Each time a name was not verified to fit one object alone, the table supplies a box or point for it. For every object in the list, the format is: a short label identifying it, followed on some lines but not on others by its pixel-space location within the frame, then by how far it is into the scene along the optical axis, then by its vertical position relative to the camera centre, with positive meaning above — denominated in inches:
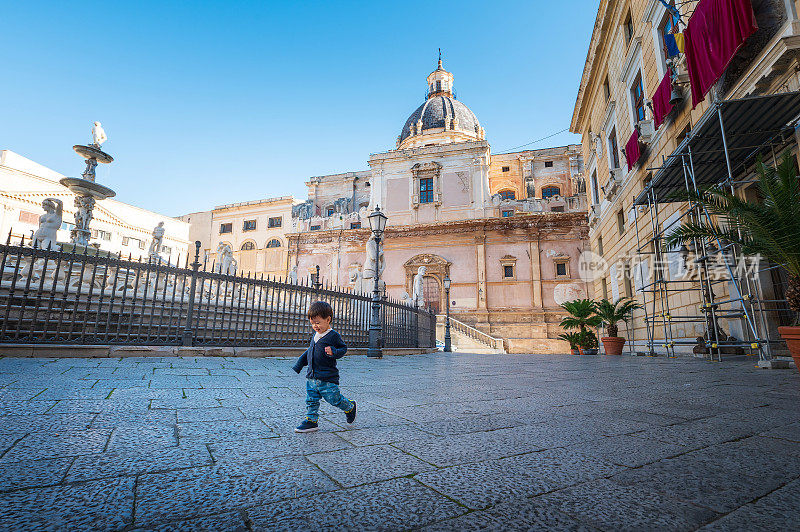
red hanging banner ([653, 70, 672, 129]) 378.9 +220.3
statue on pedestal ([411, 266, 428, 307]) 706.6 +71.7
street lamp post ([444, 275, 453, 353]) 705.7 -18.8
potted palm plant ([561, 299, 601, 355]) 626.1 +12.8
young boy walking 97.0 -9.5
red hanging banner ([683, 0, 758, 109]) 256.5 +202.2
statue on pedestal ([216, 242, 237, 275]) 544.8 +95.9
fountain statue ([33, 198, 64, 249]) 404.2 +104.1
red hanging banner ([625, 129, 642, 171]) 465.1 +211.9
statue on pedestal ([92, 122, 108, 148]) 505.0 +237.1
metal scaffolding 254.1 +103.0
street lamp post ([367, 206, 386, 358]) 397.7 +23.6
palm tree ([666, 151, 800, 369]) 179.0 +49.5
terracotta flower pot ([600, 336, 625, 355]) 527.8 -17.4
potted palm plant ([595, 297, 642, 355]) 515.7 +16.5
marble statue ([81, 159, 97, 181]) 484.1 +182.7
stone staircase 841.5 -22.6
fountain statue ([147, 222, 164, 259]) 532.2 +116.7
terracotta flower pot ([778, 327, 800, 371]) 173.8 -2.5
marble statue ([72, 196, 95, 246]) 462.6 +124.3
